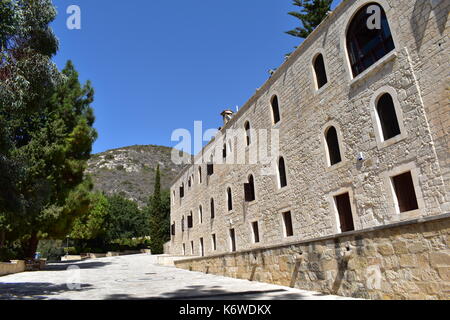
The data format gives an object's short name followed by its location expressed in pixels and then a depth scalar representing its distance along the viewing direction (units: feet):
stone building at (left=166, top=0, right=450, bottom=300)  25.63
